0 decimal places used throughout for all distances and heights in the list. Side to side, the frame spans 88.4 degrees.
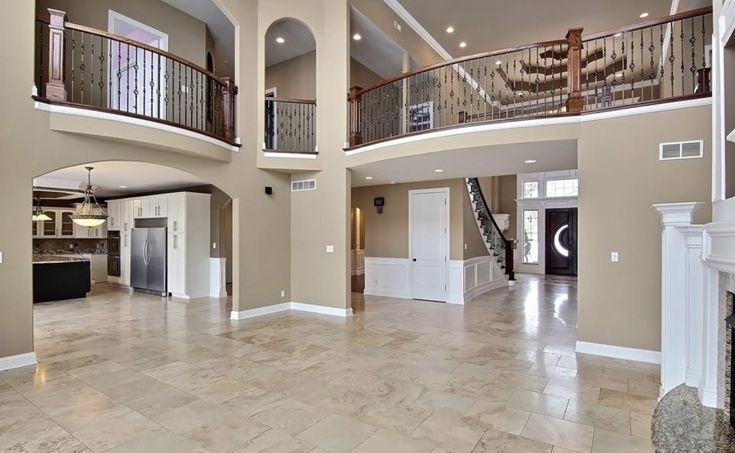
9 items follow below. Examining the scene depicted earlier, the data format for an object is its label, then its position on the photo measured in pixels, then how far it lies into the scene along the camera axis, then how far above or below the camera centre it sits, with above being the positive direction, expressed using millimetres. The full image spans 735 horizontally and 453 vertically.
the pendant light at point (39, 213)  10206 +360
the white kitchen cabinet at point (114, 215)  10180 +291
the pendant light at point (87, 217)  8102 +197
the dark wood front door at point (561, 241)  12736 -593
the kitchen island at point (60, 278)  8125 -1151
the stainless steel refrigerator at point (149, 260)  8867 -848
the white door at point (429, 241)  8141 -374
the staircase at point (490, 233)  9188 -233
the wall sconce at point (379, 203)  8922 +511
